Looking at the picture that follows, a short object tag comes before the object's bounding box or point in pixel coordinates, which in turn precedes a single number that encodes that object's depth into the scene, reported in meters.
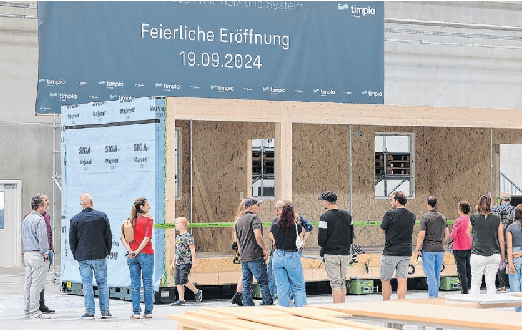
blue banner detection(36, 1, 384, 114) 19.64
